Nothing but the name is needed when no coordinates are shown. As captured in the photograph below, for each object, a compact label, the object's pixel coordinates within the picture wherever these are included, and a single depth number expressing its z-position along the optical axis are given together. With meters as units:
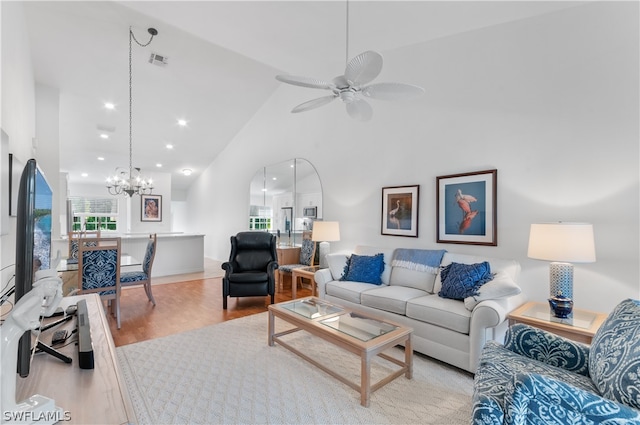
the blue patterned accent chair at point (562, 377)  1.00
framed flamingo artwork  3.14
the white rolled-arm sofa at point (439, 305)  2.34
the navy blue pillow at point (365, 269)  3.55
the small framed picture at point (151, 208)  8.42
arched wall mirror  5.30
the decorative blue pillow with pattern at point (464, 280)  2.68
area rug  1.89
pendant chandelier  5.07
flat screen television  0.94
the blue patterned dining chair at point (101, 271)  3.27
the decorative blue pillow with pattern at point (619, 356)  1.12
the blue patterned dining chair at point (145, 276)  3.84
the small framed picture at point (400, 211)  3.80
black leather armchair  4.06
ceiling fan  2.13
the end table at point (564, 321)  2.09
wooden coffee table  2.02
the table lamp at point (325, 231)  4.52
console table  0.87
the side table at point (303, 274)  4.34
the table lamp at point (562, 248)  2.22
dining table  3.45
